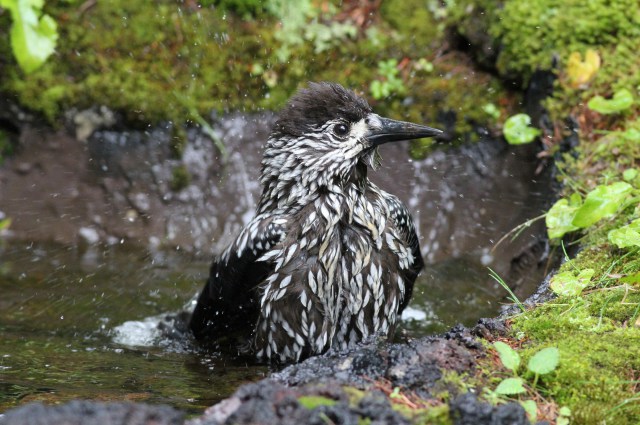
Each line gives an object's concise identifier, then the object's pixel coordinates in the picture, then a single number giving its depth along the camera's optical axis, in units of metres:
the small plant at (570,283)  7.04
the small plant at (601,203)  7.45
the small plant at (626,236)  7.04
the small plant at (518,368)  5.35
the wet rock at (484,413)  4.75
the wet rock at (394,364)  5.49
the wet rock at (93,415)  4.24
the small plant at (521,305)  7.16
